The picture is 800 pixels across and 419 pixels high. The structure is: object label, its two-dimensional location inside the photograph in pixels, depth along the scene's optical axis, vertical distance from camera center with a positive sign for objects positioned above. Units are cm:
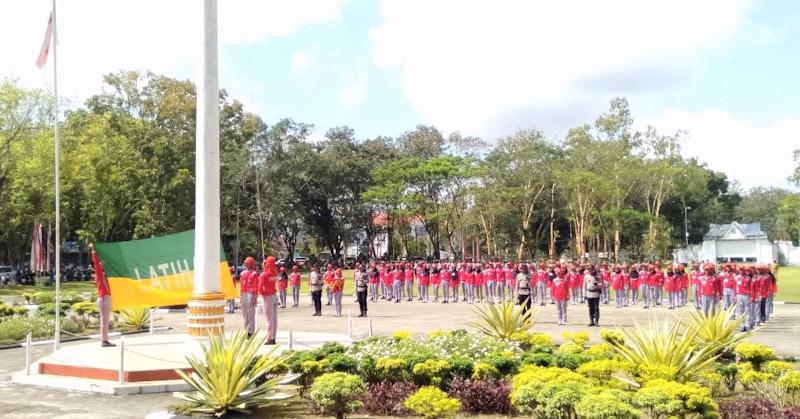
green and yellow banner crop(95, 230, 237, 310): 1347 -21
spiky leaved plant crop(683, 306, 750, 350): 1194 -131
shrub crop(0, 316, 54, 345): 1841 -175
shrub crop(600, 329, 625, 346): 1273 -152
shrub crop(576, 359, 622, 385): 990 -162
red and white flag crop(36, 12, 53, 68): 1527 +452
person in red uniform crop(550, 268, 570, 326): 2148 -133
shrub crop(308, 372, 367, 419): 870 -164
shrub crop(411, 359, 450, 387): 1007 -160
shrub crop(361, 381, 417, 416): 947 -190
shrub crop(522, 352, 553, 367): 1091 -161
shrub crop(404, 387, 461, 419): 838 -173
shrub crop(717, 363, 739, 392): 1017 -176
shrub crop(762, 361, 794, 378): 1003 -166
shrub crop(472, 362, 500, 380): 1001 -164
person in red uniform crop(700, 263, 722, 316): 2078 -108
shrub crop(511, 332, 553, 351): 1368 -166
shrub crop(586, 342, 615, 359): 1132 -161
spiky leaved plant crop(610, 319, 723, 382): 945 -142
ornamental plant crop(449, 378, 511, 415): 945 -188
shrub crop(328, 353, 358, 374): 1050 -157
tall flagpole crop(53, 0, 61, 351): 1410 +75
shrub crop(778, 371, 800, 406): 894 -170
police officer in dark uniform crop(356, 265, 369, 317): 2400 -114
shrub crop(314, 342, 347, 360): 1116 -147
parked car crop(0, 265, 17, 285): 5195 -92
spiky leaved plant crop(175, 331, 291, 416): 902 -156
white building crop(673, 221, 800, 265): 8306 +1
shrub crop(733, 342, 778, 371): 1105 -161
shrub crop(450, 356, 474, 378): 1016 -159
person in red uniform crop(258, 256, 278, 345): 1589 -78
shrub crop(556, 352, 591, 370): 1073 -161
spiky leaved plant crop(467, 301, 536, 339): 1431 -136
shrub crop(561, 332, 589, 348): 1316 -159
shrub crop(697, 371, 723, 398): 970 -179
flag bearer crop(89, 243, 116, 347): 1482 -67
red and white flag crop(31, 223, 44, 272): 4175 +72
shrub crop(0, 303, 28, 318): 2302 -158
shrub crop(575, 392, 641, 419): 727 -159
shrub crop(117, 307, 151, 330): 2061 -165
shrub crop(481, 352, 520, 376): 1050 -160
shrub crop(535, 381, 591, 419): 788 -161
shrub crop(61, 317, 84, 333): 1983 -180
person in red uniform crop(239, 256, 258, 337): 1717 -84
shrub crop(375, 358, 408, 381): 1025 -161
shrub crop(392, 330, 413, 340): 1268 -141
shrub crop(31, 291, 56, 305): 3030 -154
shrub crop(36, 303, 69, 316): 2295 -154
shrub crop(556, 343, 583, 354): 1191 -160
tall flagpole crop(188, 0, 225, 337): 1158 +71
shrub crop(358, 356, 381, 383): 1039 -165
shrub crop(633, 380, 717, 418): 772 -162
